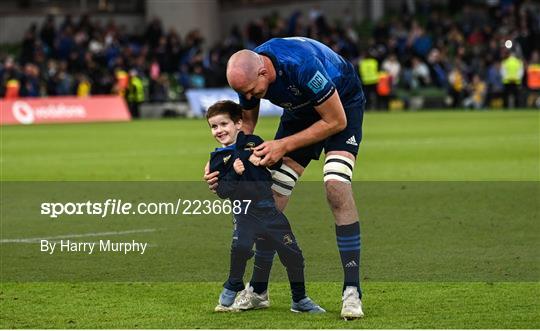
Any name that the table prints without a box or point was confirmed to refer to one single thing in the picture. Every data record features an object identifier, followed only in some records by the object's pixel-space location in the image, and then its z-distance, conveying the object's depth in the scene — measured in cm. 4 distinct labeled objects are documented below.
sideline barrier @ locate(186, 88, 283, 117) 7831
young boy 1656
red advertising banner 7344
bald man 1599
